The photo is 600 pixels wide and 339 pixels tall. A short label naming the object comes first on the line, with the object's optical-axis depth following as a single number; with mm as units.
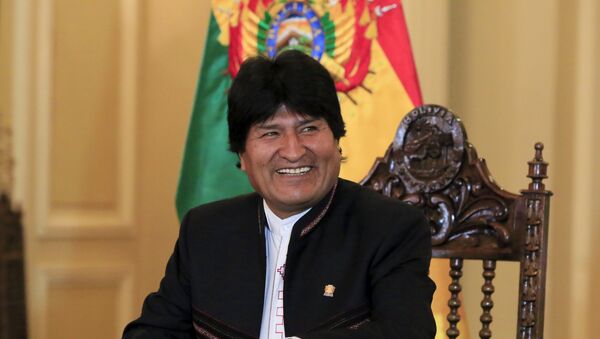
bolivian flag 6586
